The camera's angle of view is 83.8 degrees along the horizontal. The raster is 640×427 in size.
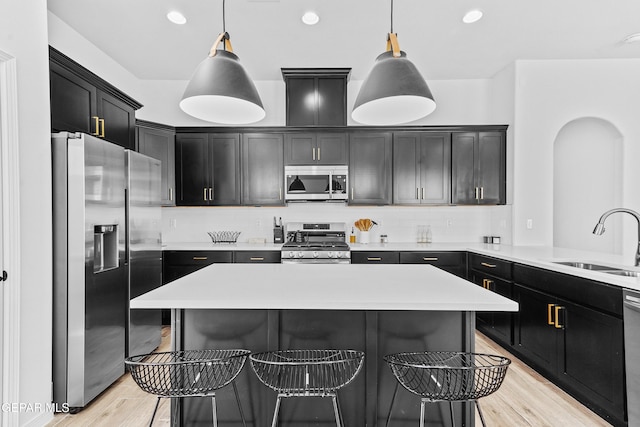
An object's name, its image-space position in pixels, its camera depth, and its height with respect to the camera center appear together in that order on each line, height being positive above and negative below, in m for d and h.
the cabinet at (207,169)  4.44 +0.52
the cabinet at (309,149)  4.43 +0.77
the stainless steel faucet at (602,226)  2.44 -0.11
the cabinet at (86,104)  2.49 +0.85
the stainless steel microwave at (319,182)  4.40 +0.35
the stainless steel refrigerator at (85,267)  2.35 -0.39
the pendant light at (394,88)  1.65 +0.58
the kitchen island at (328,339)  1.83 -0.67
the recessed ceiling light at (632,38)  3.53 +1.72
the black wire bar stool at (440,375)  1.43 -0.74
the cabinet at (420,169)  4.43 +0.51
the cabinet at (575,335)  2.16 -0.89
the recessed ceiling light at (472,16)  3.16 +1.75
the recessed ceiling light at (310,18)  3.16 +1.73
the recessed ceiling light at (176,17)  3.15 +1.74
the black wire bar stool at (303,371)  1.46 -0.74
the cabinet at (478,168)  4.36 +0.52
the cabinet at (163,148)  4.17 +0.75
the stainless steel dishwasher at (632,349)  1.99 -0.79
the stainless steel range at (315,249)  4.10 -0.45
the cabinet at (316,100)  4.41 +1.37
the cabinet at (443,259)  4.16 -0.57
